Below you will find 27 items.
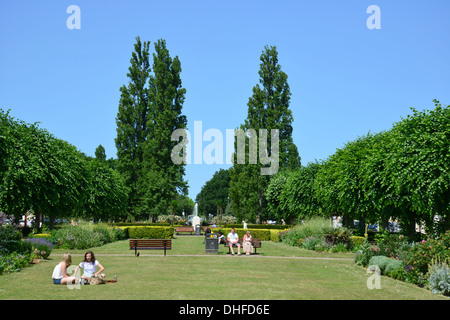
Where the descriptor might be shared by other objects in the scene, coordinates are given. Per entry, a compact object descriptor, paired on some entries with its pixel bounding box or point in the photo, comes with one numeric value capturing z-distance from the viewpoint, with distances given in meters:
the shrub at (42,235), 27.72
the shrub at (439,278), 13.27
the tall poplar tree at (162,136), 57.44
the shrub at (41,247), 20.19
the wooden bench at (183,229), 49.97
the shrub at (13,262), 16.17
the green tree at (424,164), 24.27
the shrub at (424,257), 14.84
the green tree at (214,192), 119.97
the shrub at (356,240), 29.38
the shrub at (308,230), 30.26
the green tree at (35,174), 29.34
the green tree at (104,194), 48.31
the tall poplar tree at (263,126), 57.66
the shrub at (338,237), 28.83
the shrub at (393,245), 19.23
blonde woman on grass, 13.12
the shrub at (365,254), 19.58
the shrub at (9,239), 18.61
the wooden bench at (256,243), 25.75
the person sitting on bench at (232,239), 25.26
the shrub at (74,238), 27.33
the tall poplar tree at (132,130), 59.12
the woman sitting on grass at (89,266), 13.48
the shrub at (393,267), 16.42
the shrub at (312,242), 29.27
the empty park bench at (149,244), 22.68
